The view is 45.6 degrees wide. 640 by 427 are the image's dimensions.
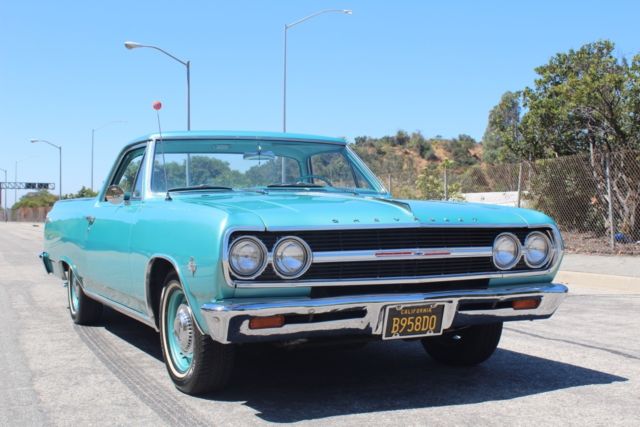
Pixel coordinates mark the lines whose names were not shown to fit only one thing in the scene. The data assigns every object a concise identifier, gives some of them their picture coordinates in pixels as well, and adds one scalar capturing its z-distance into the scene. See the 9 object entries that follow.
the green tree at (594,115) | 15.12
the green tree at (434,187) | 20.50
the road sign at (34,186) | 132.38
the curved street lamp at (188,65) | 24.86
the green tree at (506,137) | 19.05
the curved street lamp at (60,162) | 60.47
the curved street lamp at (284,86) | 25.45
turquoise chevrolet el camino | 3.93
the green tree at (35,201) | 111.56
